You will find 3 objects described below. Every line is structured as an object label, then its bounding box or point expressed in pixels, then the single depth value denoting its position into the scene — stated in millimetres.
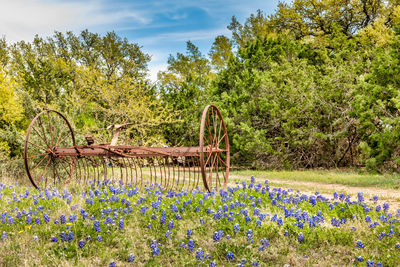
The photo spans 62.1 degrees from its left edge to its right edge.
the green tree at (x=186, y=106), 16312
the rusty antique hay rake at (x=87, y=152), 6311
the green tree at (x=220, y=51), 38656
